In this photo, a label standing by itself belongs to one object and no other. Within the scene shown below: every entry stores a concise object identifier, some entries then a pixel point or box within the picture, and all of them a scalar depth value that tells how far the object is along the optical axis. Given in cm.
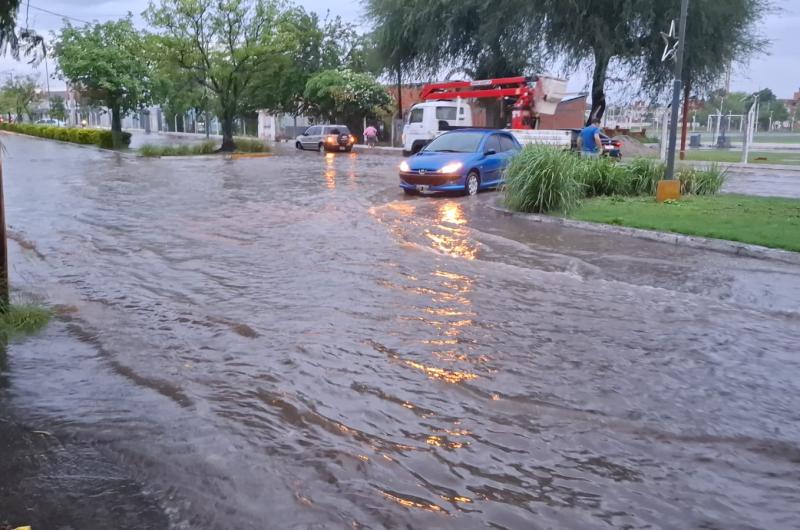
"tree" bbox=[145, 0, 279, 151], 3434
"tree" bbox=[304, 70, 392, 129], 4466
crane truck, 2522
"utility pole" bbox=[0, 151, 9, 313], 628
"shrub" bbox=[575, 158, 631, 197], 1498
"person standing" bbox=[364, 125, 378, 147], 4397
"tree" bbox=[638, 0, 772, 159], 2780
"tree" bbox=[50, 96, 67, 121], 7394
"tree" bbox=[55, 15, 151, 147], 3831
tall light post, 1300
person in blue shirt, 1666
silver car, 3816
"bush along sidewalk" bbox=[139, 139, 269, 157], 3307
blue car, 1578
